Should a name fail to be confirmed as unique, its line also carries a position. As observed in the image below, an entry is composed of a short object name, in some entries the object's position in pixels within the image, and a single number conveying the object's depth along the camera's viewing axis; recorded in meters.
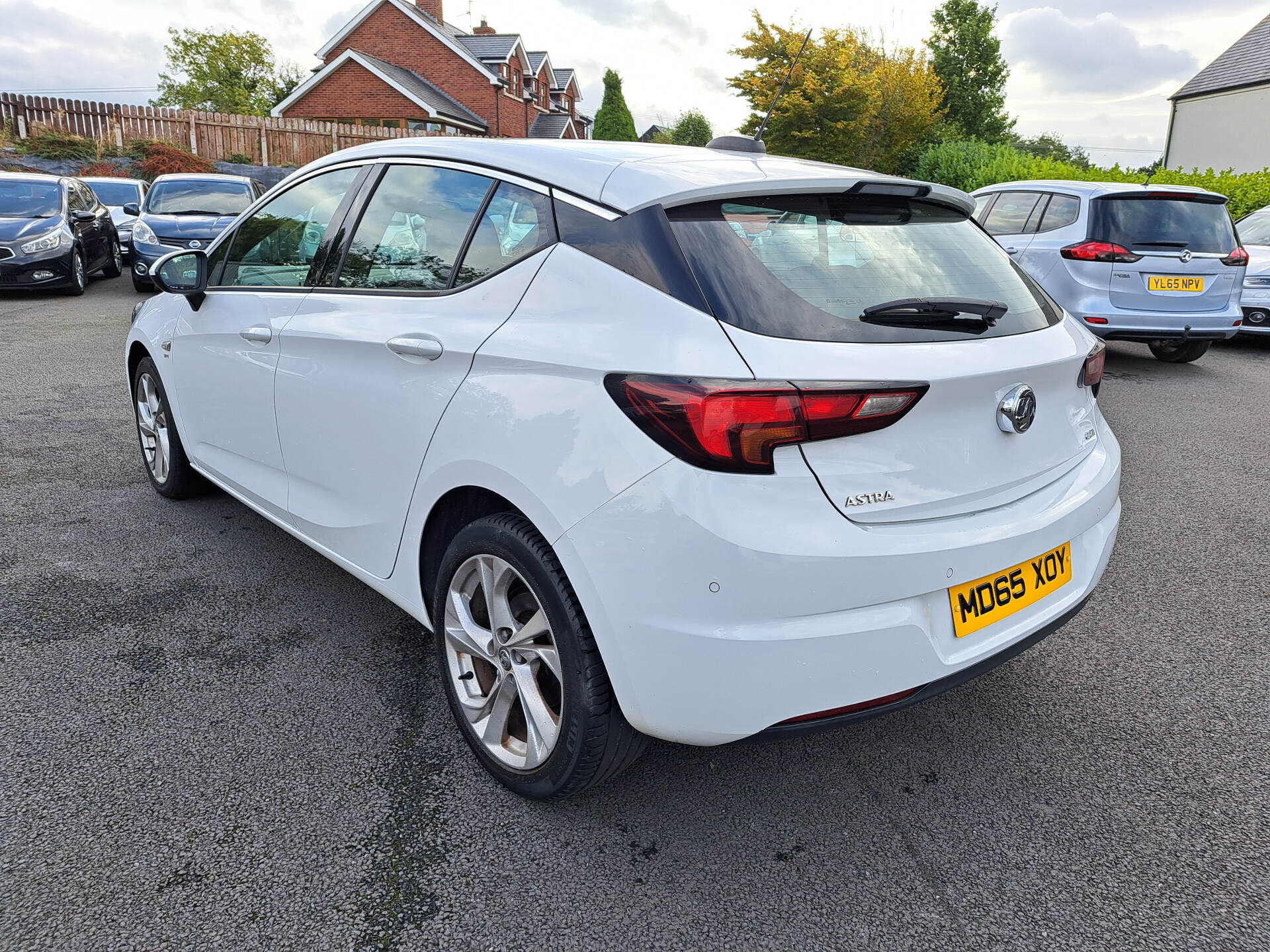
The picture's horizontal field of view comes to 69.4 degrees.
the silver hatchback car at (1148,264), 8.10
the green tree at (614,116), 51.19
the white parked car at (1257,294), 9.84
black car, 12.38
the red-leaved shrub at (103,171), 23.98
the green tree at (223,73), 64.25
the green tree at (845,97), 28.95
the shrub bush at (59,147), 24.33
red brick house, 38.88
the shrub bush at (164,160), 24.02
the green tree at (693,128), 70.88
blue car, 13.02
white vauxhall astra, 1.85
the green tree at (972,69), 52.19
